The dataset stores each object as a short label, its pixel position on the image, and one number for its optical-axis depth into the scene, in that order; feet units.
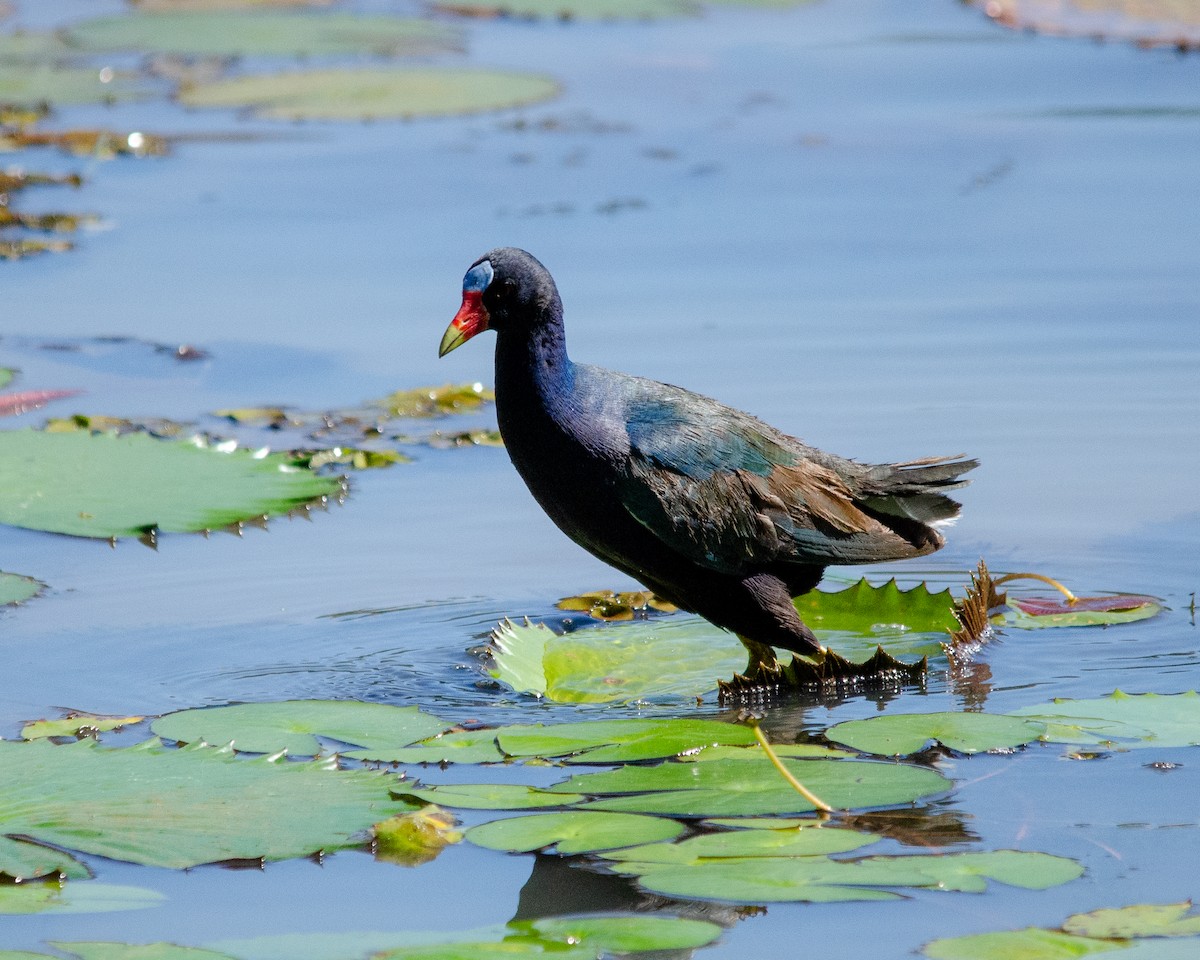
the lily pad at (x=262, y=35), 79.10
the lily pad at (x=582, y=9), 84.07
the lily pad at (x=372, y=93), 68.44
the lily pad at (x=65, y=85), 72.90
